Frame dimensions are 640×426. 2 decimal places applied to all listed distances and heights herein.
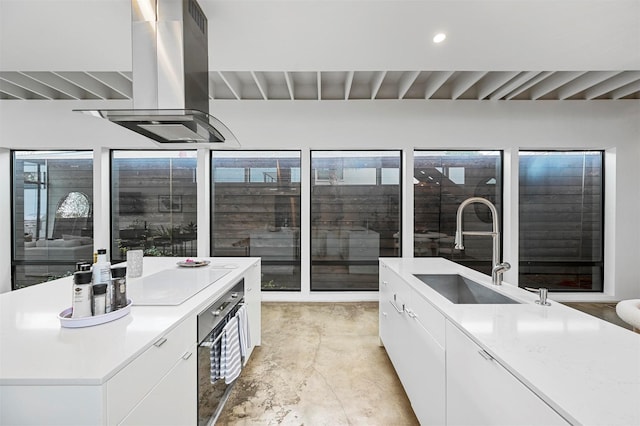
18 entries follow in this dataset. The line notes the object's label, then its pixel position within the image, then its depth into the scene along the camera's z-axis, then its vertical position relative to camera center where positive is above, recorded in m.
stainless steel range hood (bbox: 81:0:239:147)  1.79 +0.99
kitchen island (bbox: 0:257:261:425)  0.77 -0.47
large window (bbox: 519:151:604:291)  4.18 -0.02
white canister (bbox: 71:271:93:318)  1.09 -0.34
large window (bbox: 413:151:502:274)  4.16 +0.36
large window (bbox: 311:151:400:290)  4.19 +0.05
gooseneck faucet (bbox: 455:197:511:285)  1.70 -0.19
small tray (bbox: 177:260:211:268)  2.38 -0.45
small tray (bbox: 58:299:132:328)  1.08 -0.43
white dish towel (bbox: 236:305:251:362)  1.94 -0.84
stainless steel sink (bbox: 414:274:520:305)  1.91 -0.56
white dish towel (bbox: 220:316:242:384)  1.63 -0.87
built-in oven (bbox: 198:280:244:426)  1.45 -0.82
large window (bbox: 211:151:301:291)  4.20 +0.05
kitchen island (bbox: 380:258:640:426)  0.69 -0.45
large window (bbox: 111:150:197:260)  4.19 +0.17
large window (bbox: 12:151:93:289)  4.21 +0.00
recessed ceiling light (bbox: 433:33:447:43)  2.31 +1.48
